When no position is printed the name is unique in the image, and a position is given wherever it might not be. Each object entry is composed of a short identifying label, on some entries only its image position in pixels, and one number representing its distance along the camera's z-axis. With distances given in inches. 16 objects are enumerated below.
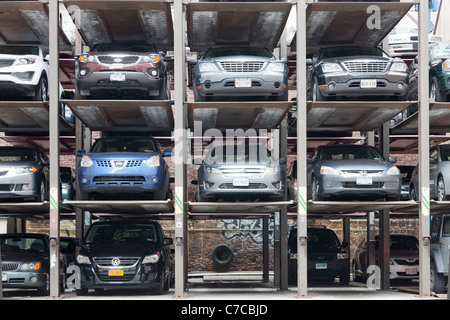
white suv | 573.9
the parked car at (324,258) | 682.8
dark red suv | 572.4
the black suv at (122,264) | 541.6
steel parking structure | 565.6
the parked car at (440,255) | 582.2
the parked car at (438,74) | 602.5
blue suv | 553.3
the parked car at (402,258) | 700.0
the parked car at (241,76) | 569.6
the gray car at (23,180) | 559.8
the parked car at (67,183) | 646.5
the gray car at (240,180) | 542.3
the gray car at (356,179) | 555.8
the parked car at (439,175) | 595.5
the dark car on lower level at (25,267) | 565.9
